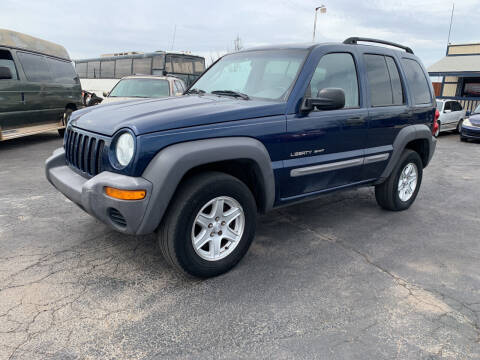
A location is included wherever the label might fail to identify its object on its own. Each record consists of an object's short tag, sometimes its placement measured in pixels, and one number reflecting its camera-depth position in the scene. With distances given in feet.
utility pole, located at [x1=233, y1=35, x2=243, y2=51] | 136.79
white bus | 54.29
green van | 26.16
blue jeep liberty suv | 8.61
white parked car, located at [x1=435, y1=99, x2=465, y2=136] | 45.50
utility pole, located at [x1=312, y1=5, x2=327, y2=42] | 85.56
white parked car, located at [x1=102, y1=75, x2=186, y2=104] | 29.81
